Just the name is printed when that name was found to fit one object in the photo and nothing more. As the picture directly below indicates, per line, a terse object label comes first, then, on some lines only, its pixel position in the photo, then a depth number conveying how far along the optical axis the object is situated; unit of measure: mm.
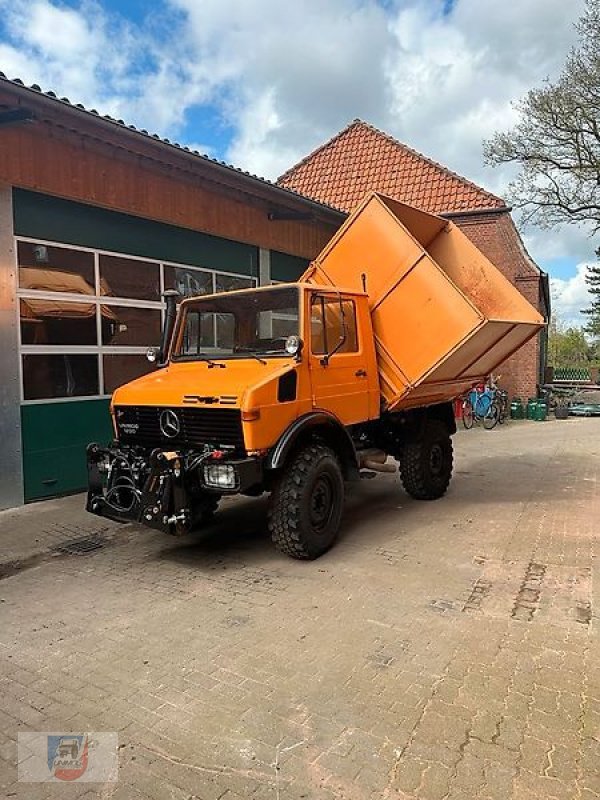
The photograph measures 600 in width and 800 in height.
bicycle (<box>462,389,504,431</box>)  14820
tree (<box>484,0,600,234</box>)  18188
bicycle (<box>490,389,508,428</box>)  15042
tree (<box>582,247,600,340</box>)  55072
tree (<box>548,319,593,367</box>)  44906
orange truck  4582
